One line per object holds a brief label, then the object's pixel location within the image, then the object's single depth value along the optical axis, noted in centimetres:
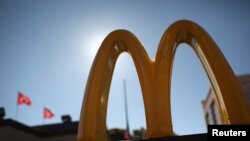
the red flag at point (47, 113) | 1746
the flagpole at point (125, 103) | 2277
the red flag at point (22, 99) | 1517
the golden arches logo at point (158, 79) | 434
